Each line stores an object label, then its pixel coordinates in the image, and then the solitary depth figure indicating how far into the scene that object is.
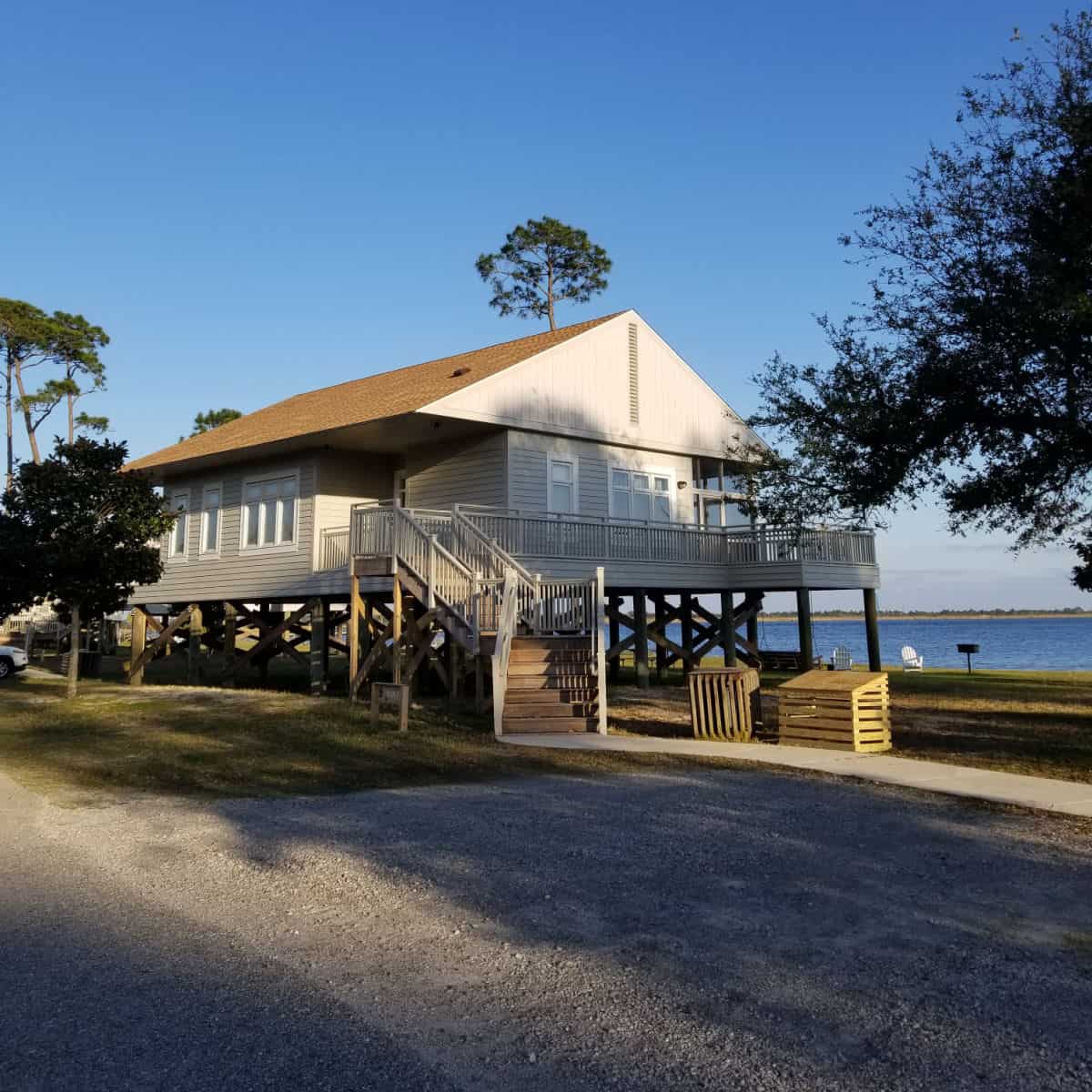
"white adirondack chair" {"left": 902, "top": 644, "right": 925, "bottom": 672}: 37.49
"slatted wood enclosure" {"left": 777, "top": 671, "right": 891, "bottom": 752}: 13.72
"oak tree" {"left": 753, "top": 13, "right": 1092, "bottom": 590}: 13.01
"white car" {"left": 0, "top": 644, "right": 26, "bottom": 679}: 31.67
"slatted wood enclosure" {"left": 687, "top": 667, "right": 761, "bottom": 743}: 15.12
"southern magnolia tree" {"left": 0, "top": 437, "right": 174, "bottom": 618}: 21.14
